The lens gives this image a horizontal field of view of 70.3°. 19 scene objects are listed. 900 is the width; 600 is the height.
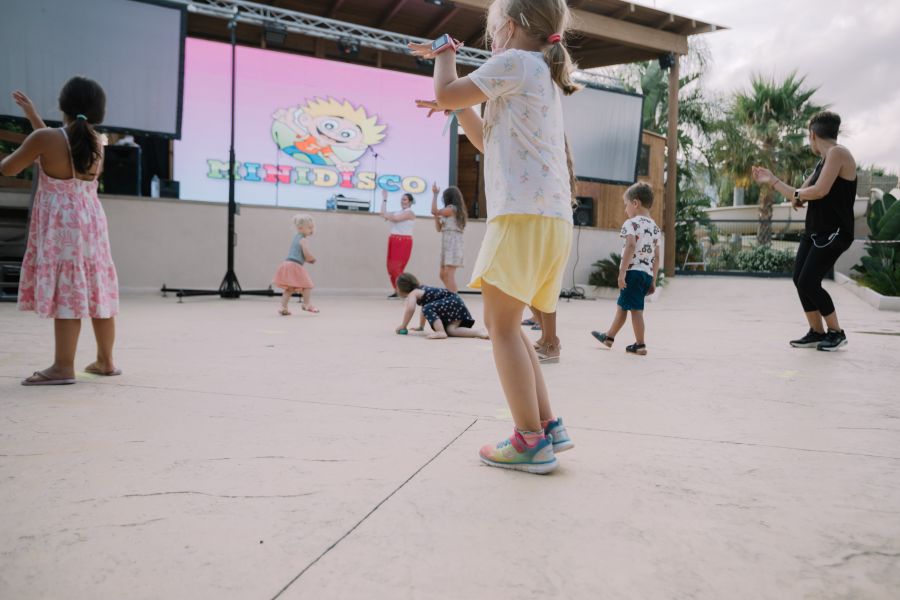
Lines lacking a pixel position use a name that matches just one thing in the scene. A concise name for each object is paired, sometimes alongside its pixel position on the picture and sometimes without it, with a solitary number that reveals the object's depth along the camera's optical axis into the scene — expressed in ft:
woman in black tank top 14.11
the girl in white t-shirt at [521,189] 5.75
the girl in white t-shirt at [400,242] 29.37
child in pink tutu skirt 22.07
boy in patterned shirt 14.01
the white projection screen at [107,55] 24.86
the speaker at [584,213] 40.27
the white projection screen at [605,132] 36.65
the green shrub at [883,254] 26.84
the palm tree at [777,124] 62.75
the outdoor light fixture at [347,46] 32.54
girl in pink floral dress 8.84
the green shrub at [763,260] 52.25
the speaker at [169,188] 30.01
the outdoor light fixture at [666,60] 40.14
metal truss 28.53
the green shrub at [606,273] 35.70
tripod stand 26.00
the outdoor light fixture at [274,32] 30.16
